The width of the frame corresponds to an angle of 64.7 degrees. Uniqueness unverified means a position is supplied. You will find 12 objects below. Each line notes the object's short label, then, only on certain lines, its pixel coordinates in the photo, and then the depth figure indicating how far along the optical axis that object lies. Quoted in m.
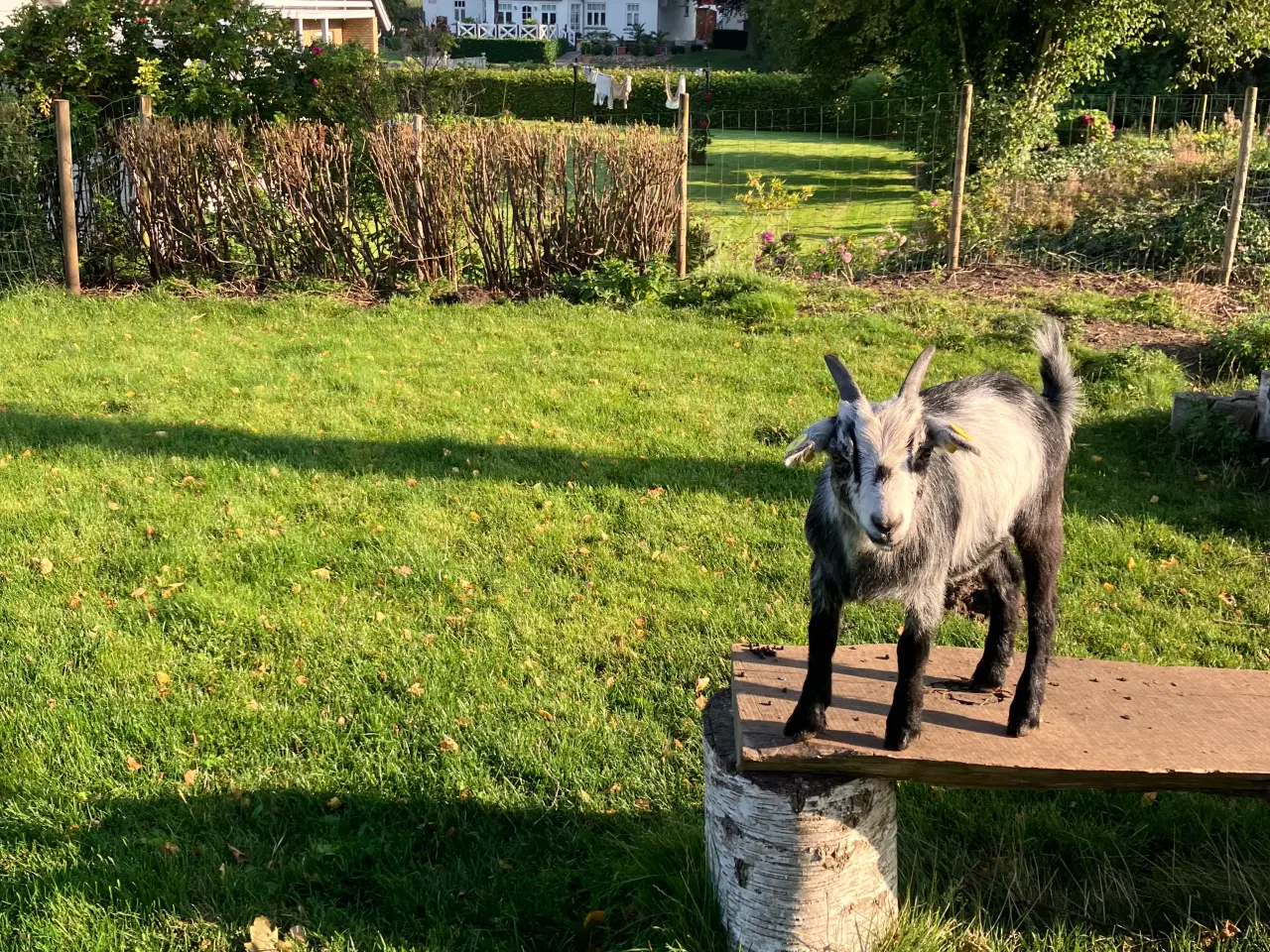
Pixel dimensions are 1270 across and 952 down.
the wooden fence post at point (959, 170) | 11.01
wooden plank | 2.73
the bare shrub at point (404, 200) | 10.48
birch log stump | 2.74
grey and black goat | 2.44
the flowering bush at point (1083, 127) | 16.28
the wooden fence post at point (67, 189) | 10.20
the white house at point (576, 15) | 64.69
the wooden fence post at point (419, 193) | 10.54
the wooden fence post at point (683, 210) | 10.80
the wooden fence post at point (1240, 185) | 10.36
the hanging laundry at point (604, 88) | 28.57
